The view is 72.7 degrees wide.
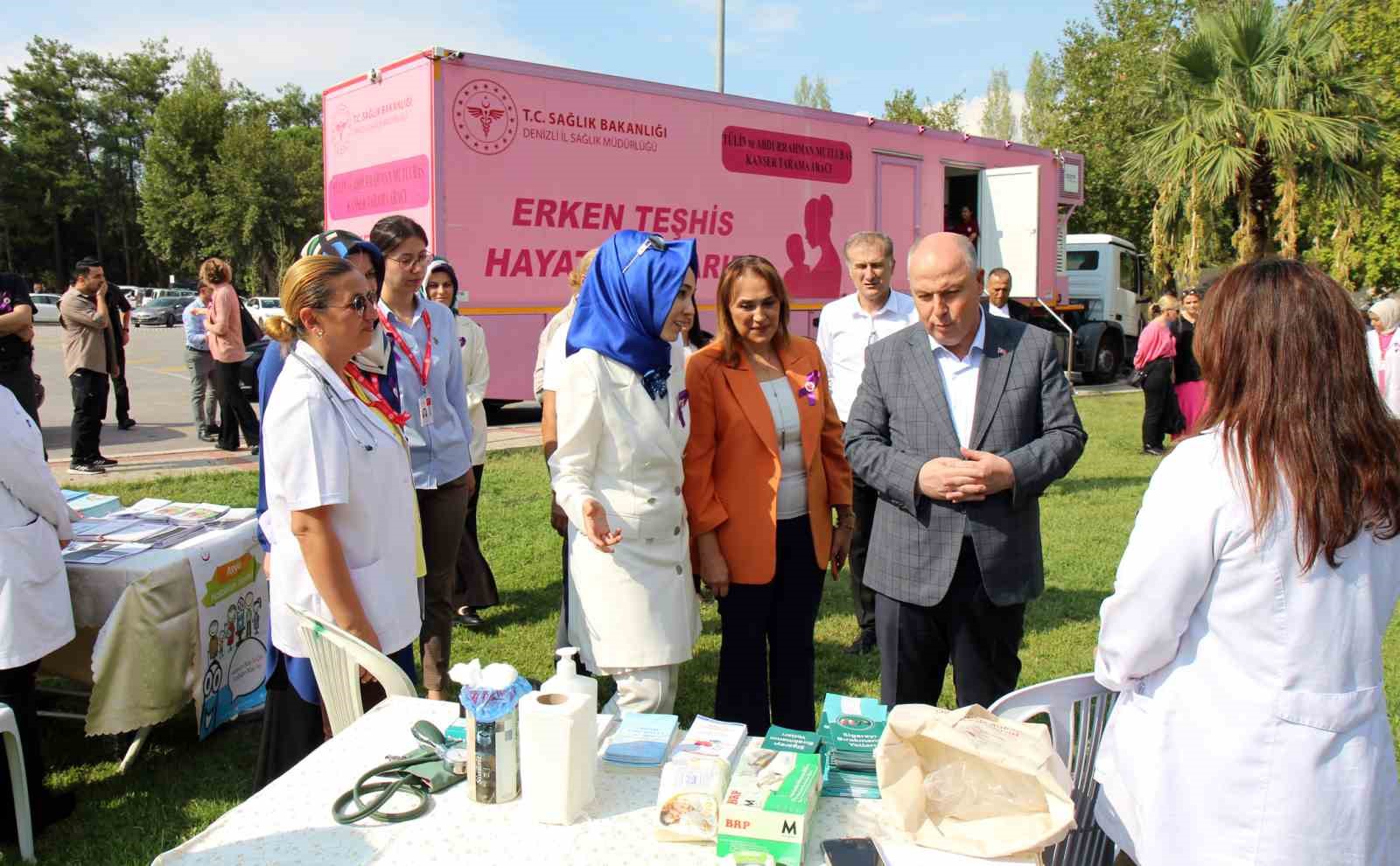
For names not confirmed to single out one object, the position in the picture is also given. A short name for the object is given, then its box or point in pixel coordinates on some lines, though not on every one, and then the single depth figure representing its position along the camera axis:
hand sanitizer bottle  1.75
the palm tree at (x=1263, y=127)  14.29
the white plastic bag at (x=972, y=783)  1.54
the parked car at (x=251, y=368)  8.75
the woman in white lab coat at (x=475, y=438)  4.68
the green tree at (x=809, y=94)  64.19
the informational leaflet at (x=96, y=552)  3.25
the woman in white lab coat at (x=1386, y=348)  6.98
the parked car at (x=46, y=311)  34.16
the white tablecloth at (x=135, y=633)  3.16
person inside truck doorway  13.63
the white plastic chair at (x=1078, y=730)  1.95
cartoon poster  3.44
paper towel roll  1.63
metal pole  14.83
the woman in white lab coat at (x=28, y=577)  2.67
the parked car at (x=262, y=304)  31.51
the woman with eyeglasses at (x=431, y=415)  3.41
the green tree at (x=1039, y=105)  34.56
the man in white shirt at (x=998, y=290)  6.88
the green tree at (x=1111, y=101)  28.97
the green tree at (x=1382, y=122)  20.25
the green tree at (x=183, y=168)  43.09
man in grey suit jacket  2.63
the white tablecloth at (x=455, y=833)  1.57
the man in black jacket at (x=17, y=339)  6.18
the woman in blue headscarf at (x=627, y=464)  2.45
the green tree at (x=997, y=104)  60.84
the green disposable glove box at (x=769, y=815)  1.53
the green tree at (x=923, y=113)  35.28
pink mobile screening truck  8.62
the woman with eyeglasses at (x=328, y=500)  2.15
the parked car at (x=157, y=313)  34.25
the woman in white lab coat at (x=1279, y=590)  1.55
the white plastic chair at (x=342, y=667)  2.11
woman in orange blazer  2.89
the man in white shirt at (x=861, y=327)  4.17
